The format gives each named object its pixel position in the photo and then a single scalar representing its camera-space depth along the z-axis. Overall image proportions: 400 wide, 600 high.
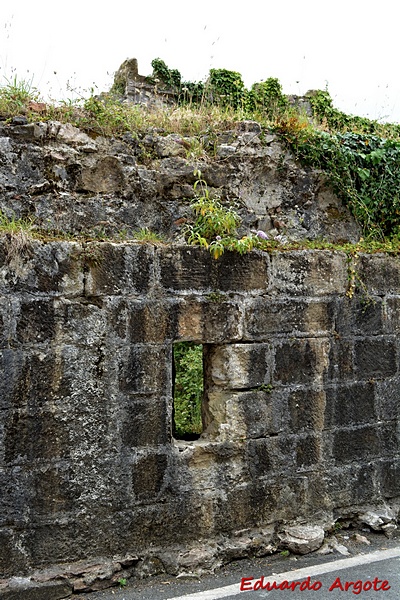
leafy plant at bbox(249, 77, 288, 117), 10.44
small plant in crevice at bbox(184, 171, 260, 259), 4.19
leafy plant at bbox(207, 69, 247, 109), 10.70
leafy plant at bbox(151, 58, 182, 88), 11.11
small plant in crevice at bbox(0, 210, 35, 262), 3.57
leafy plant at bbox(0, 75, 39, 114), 4.52
